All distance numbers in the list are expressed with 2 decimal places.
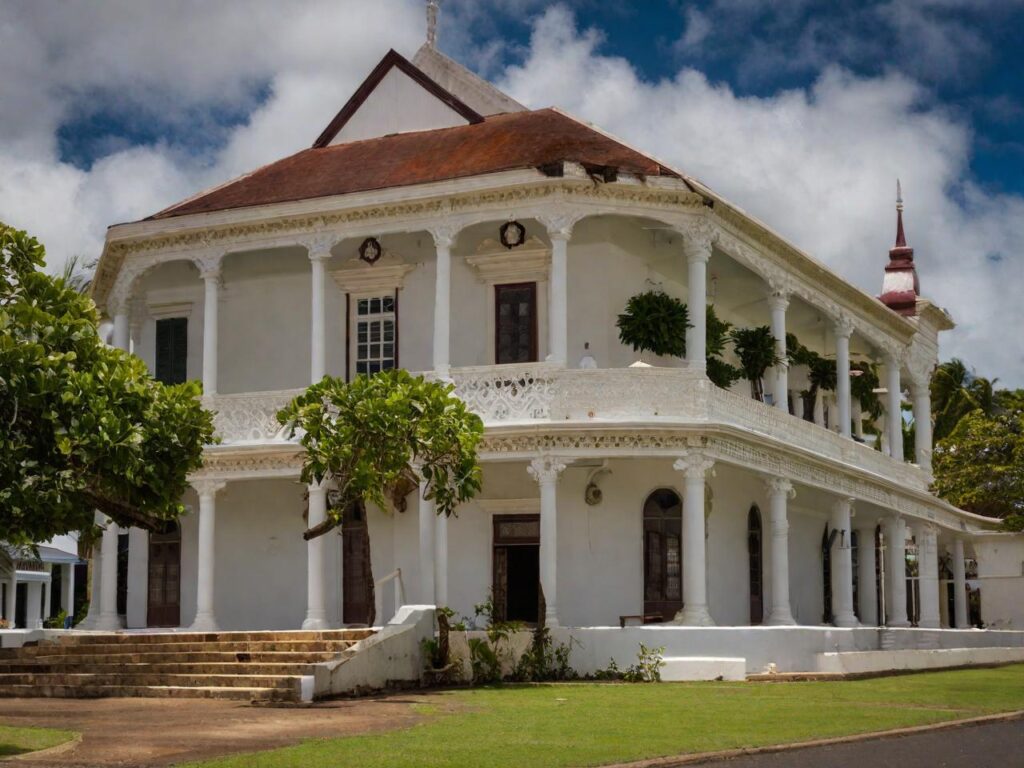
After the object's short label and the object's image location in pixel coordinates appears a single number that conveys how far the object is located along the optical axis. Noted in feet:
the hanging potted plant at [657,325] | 78.95
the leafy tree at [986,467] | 119.03
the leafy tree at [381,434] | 64.85
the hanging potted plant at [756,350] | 86.48
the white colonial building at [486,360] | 75.87
